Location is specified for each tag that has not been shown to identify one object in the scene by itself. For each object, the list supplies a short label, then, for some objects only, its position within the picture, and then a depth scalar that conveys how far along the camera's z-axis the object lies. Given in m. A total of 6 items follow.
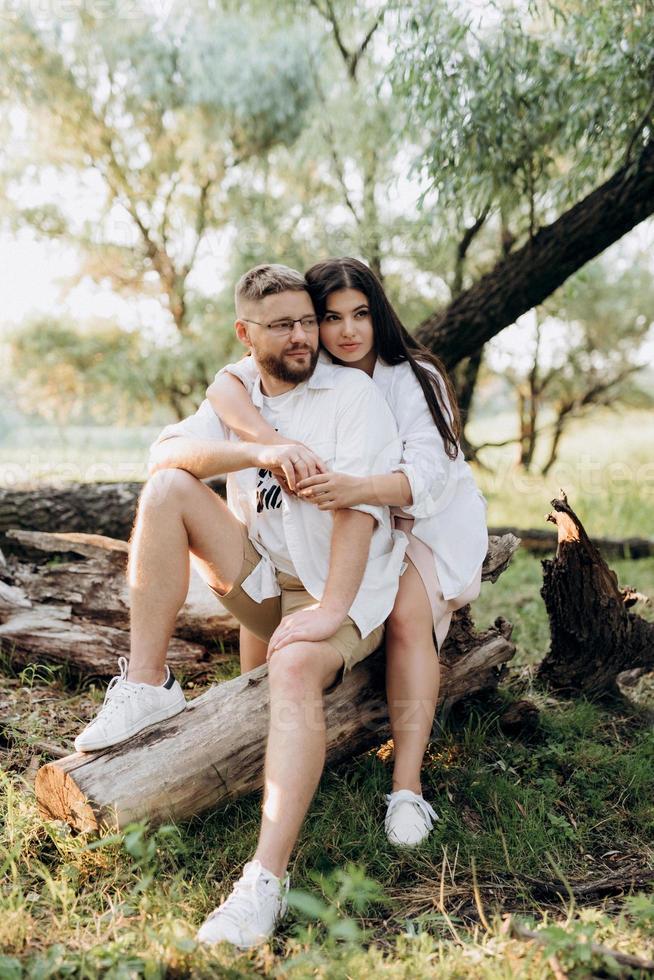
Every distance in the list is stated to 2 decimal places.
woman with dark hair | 2.54
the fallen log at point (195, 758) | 2.31
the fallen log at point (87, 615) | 3.58
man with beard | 2.38
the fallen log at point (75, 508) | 5.01
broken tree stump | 3.44
